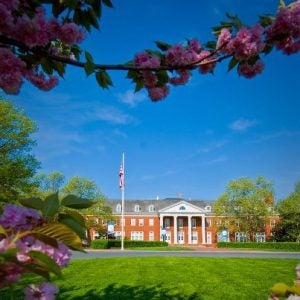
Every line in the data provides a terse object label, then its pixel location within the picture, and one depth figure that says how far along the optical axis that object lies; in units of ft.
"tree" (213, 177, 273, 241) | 180.14
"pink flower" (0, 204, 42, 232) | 3.38
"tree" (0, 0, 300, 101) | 6.98
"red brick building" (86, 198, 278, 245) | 253.24
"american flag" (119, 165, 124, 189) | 106.83
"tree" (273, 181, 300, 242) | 187.62
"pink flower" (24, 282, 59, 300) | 3.35
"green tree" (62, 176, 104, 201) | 172.86
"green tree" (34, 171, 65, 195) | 168.43
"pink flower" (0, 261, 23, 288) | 3.09
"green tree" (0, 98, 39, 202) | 90.48
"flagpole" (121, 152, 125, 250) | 107.90
